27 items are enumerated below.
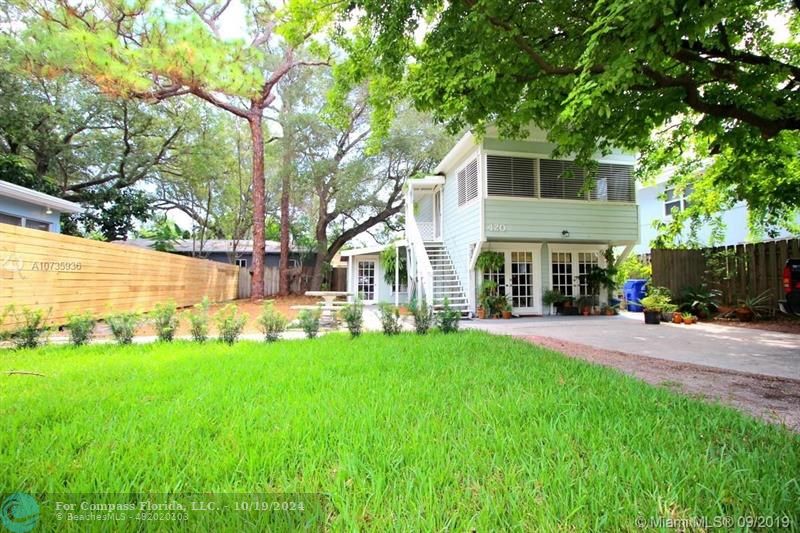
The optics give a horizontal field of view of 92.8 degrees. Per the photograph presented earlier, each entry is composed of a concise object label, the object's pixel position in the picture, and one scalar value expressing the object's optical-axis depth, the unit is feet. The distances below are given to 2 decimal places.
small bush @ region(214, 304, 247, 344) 19.70
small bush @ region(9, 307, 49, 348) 17.75
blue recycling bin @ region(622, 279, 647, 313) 41.88
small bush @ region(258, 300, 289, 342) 20.44
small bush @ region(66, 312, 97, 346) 18.57
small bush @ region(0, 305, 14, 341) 17.22
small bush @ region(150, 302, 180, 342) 20.18
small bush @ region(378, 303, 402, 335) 22.13
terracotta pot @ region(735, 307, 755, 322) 30.89
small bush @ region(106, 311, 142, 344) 19.35
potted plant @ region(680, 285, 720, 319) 32.63
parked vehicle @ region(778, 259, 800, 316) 23.21
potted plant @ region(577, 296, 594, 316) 37.32
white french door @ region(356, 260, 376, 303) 59.98
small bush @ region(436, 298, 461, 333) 22.94
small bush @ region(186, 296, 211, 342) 19.77
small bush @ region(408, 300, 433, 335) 22.58
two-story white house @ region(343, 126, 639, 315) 34.83
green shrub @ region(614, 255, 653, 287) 43.55
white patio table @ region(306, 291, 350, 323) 31.01
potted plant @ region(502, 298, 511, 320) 35.53
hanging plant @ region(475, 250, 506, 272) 36.14
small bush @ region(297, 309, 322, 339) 21.67
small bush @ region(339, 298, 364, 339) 21.56
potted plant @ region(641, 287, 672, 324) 30.17
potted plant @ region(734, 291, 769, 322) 30.94
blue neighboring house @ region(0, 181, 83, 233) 28.71
